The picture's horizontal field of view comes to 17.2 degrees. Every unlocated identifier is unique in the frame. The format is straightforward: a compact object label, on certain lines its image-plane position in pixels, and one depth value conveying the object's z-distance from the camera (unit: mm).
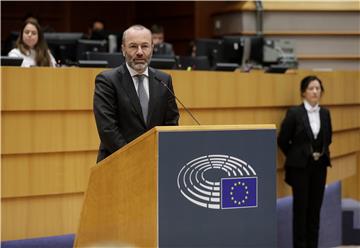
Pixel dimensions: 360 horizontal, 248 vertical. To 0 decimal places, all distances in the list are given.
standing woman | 8326
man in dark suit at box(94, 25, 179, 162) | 4851
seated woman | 7856
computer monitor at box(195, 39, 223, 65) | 11549
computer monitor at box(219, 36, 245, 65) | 11758
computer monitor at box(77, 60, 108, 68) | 7343
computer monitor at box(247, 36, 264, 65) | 12749
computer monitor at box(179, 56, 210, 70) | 9676
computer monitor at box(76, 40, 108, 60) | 9990
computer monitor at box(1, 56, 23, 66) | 6727
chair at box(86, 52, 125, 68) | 8221
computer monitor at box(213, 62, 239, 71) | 8521
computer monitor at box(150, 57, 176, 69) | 7751
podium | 4225
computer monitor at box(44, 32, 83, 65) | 9996
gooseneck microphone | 5063
